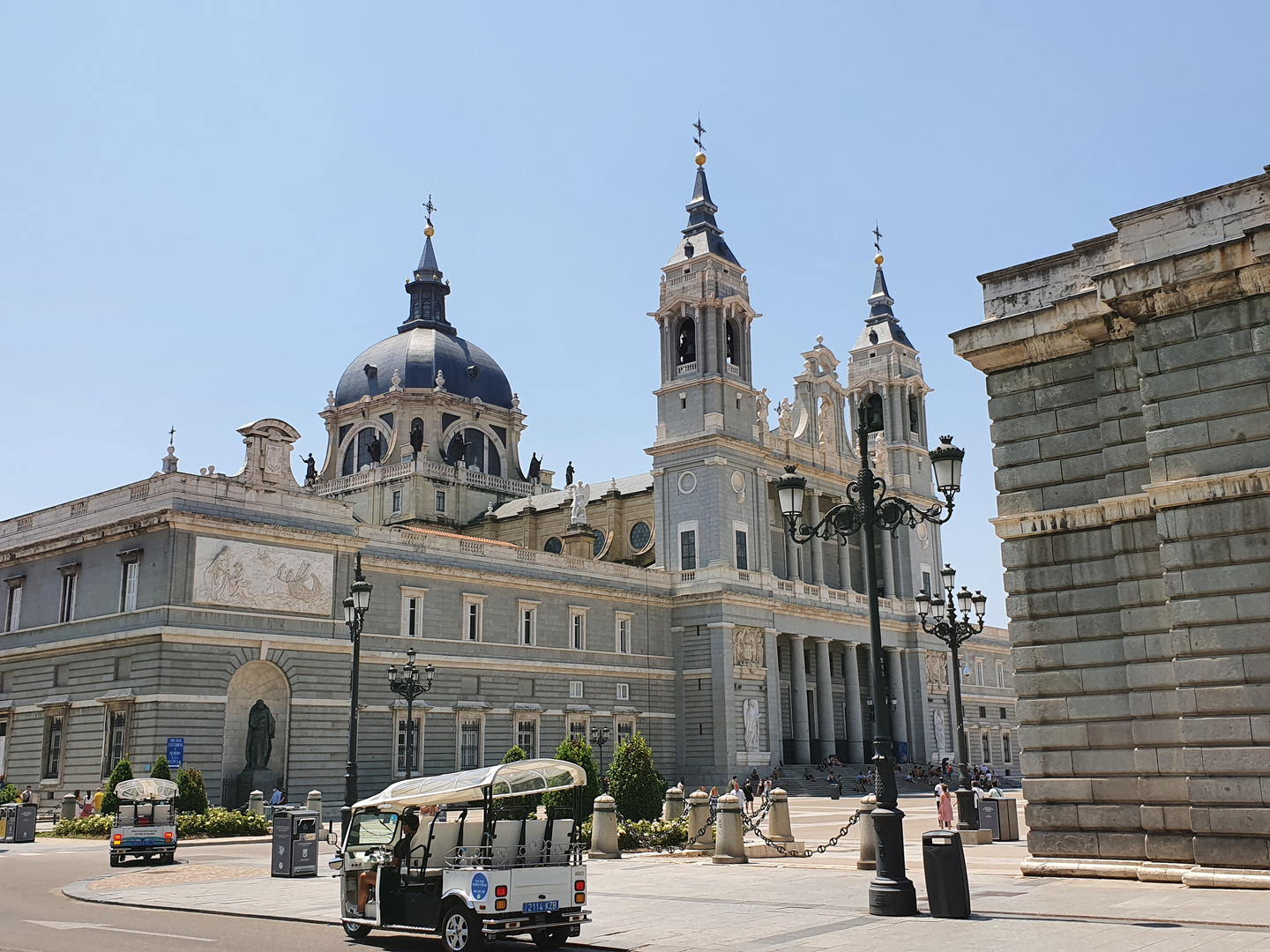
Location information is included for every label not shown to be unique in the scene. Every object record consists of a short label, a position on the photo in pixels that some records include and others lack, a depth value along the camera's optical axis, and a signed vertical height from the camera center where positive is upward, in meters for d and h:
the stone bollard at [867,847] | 20.47 -1.92
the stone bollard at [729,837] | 23.12 -1.90
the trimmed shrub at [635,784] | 27.81 -1.02
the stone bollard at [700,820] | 25.31 -1.72
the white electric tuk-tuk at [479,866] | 12.75 -1.36
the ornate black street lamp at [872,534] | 14.26 +2.81
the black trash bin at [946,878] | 13.69 -1.65
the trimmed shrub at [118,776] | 33.81 -0.73
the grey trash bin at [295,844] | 22.03 -1.80
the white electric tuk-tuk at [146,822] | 25.37 -1.55
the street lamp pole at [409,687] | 33.16 +1.62
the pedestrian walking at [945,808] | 27.05 -1.70
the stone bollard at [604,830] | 24.38 -1.83
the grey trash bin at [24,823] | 32.38 -1.94
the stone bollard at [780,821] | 24.50 -1.73
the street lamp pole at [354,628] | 26.06 +2.69
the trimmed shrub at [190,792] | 33.81 -1.25
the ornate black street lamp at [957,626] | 29.83 +2.75
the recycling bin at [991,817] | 26.00 -1.83
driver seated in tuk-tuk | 13.70 -1.07
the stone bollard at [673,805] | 29.19 -1.61
